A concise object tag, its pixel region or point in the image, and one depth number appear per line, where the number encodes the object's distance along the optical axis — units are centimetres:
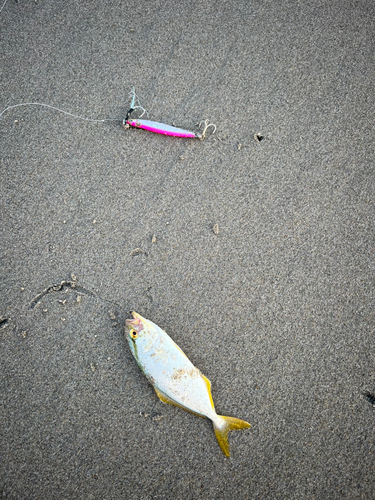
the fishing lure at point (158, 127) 47
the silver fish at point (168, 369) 42
